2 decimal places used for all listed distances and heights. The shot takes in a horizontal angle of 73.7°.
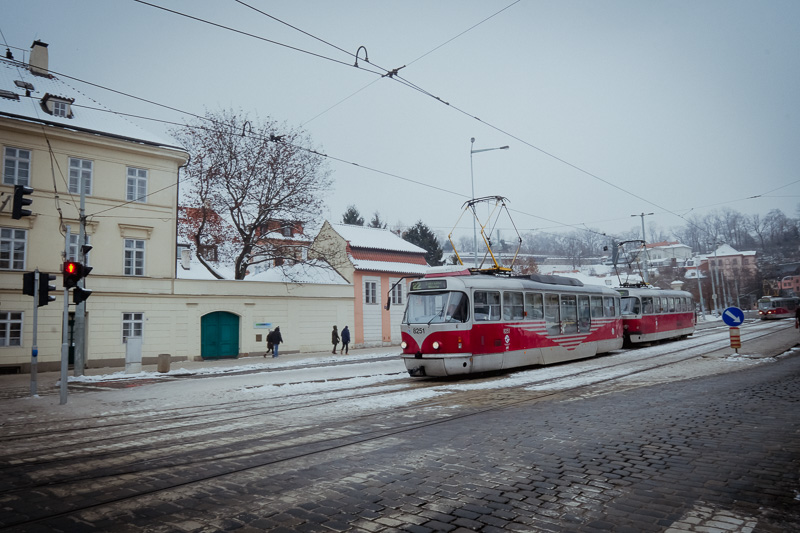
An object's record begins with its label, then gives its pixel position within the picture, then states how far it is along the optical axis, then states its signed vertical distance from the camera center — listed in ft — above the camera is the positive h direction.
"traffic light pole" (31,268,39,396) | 45.96 -2.73
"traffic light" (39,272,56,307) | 45.39 +3.29
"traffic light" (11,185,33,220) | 49.08 +11.50
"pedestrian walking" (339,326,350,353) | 101.11 -3.91
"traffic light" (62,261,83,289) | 42.06 +4.15
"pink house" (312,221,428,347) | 118.32 +10.49
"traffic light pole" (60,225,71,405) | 41.04 -2.63
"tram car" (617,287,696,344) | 85.05 -1.18
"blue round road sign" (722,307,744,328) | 59.20 -1.23
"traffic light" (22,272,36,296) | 45.03 +3.61
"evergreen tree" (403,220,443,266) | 187.21 +26.54
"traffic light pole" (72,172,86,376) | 64.18 -0.68
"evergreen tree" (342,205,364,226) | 222.07 +41.81
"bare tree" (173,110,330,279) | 100.32 +24.49
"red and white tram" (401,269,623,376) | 47.29 -0.95
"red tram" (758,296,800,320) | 186.50 -0.98
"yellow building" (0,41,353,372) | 77.25 +13.36
